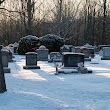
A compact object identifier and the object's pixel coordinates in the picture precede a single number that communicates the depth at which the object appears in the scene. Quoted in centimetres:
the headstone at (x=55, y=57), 2205
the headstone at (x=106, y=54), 2473
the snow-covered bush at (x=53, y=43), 2978
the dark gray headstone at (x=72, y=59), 1720
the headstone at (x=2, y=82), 854
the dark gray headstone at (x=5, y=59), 1673
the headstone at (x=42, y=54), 2394
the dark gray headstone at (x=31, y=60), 1819
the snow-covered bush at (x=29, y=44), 3003
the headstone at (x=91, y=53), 2629
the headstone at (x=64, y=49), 3109
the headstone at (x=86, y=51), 2469
